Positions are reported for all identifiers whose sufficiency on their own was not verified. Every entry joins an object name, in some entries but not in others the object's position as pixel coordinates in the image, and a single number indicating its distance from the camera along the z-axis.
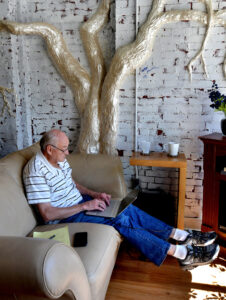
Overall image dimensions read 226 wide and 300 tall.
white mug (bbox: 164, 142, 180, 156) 2.34
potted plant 2.21
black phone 1.50
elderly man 1.72
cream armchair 1.01
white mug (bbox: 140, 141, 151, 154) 2.41
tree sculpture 2.46
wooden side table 2.20
